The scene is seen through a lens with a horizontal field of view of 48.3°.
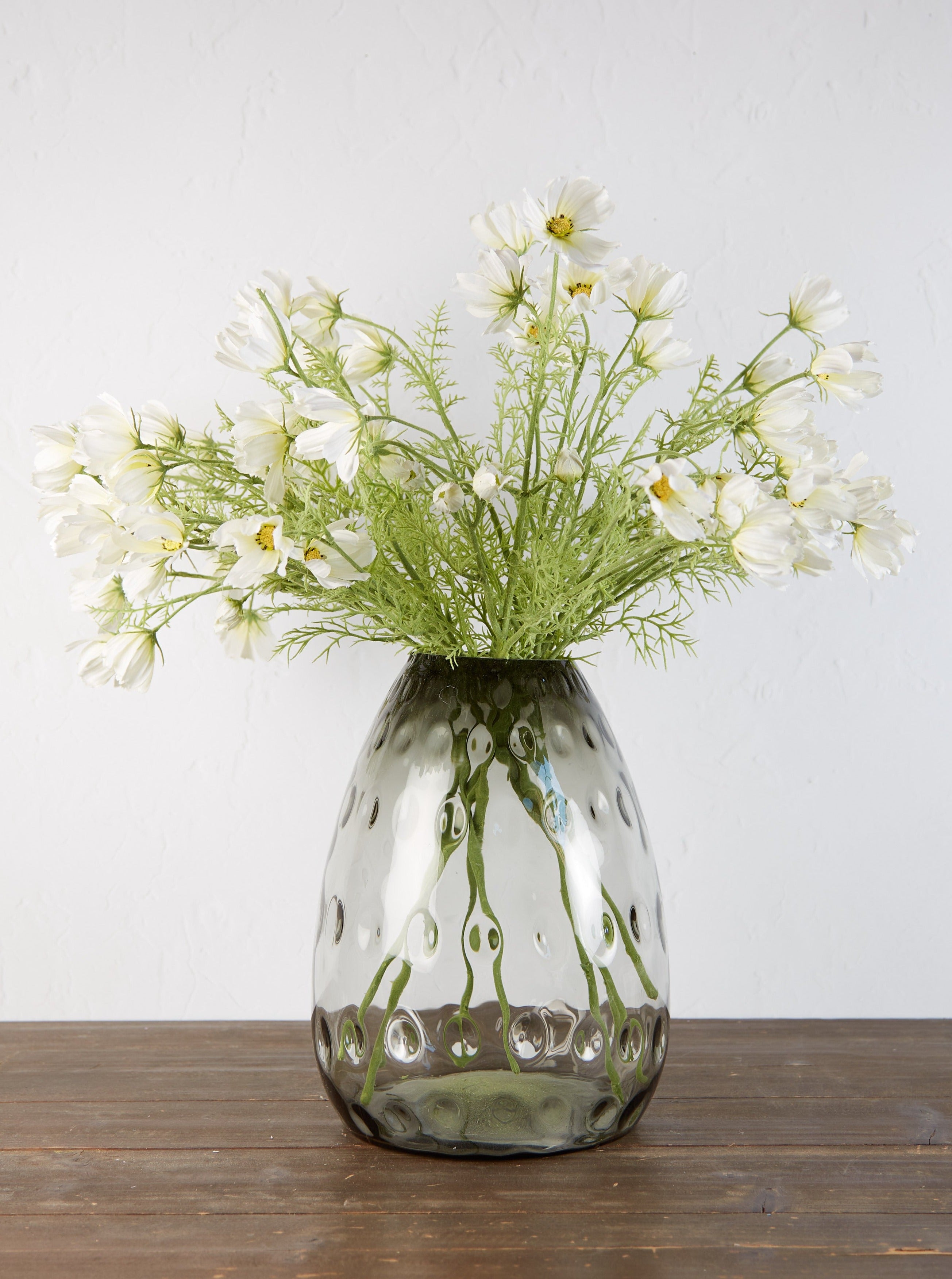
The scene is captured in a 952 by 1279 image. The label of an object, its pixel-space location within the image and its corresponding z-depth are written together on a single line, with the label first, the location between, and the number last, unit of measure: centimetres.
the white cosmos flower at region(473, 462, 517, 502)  67
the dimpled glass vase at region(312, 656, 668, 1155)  71
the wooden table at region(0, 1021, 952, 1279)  63
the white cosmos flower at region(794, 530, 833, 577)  70
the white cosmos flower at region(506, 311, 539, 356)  73
